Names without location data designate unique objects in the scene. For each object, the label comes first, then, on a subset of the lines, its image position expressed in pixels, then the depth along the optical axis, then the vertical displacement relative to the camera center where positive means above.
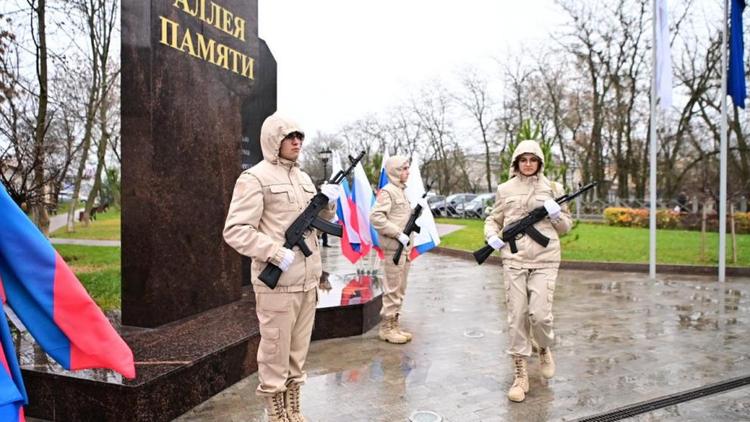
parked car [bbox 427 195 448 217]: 38.47 -0.05
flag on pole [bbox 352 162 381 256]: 7.96 -0.02
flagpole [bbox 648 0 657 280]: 10.27 +0.62
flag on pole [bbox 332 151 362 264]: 7.84 -0.33
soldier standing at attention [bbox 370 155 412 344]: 5.93 -0.35
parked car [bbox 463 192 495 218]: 34.13 -0.10
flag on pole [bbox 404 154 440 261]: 7.31 -0.25
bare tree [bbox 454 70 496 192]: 43.56 +8.31
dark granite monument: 3.86 -0.30
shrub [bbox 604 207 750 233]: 20.94 -0.58
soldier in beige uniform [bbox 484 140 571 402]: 4.36 -0.50
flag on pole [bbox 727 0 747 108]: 9.71 +2.88
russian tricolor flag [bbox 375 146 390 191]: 8.00 +0.40
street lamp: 21.22 +2.05
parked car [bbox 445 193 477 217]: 36.88 +0.18
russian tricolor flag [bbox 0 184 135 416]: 1.79 -0.35
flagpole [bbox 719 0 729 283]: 9.65 +1.00
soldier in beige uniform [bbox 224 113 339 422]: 3.34 -0.33
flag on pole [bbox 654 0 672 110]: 10.04 +2.96
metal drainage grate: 3.91 -1.59
